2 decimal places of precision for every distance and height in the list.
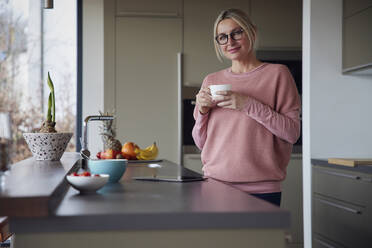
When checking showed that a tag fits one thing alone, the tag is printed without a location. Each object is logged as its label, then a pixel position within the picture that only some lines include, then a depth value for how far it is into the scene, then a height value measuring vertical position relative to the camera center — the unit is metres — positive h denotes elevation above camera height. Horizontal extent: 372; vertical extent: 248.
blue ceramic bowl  1.74 -0.13
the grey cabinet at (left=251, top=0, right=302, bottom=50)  4.75 +1.06
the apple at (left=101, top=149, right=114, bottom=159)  2.90 -0.14
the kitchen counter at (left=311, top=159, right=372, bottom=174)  2.92 -0.24
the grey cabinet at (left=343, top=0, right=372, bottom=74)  3.38 +0.68
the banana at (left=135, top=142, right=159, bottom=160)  3.09 -0.15
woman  1.92 +0.05
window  4.83 +0.70
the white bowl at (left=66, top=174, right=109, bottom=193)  1.44 -0.15
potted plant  2.27 -0.05
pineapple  3.25 -0.05
